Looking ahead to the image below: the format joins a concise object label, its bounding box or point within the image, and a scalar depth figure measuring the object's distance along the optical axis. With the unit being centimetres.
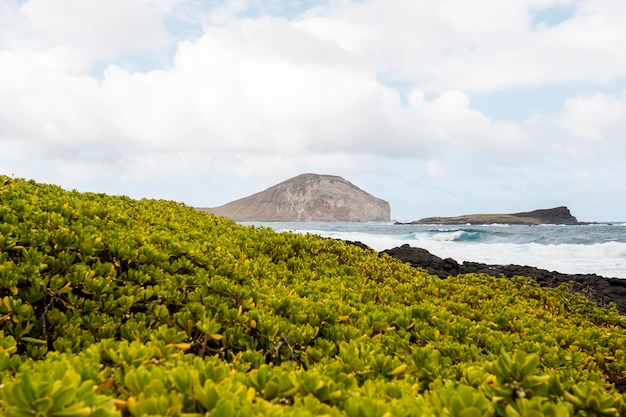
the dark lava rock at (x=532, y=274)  1365
